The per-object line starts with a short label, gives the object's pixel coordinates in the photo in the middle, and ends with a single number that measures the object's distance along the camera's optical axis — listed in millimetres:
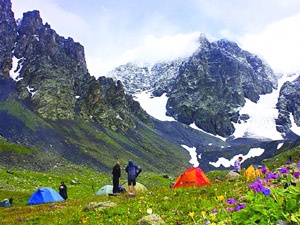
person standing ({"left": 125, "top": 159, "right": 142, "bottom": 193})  20253
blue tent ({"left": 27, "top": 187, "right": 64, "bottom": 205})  24632
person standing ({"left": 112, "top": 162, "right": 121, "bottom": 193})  21053
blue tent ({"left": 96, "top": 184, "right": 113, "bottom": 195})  25663
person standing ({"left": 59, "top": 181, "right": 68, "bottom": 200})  26905
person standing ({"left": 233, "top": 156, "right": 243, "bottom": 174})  20793
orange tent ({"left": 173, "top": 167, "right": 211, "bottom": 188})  18516
